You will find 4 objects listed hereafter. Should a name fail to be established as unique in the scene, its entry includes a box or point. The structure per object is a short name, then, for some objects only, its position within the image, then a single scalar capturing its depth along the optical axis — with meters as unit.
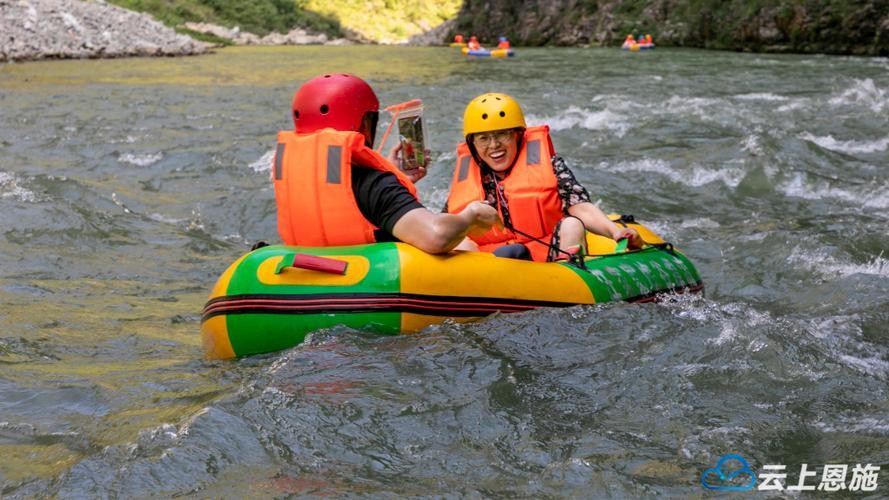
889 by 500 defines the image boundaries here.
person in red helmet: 4.27
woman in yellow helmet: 5.36
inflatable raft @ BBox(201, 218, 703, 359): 4.17
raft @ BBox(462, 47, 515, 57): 29.34
